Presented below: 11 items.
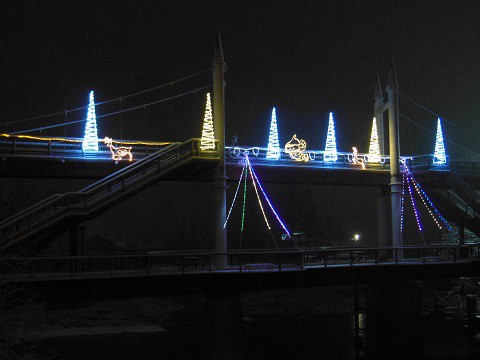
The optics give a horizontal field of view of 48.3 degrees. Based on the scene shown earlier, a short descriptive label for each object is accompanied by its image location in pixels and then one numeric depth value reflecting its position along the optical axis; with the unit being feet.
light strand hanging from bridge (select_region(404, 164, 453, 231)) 136.98
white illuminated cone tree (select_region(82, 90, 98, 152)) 106.73
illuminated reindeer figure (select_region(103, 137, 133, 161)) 108.17
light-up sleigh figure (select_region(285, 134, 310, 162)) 122.72
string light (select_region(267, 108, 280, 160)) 122.32
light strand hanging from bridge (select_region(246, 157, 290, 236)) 115.57
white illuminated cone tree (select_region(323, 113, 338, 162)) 128.88
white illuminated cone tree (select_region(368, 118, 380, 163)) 134.00
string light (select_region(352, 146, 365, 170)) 130.52
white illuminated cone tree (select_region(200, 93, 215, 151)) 102.89
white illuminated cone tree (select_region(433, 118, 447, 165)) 141.69
